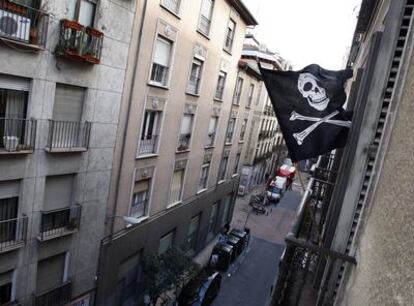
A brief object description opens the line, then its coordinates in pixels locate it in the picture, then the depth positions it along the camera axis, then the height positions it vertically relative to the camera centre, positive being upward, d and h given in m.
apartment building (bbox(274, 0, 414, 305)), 2.68 -0.57
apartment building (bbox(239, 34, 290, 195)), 28.73 -0.93
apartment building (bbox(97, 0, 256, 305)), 12.67 -1.34
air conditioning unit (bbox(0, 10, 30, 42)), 7.95 +0.88
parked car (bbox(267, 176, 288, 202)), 35.81 -6.81
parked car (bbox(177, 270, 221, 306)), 15.90 -7.93
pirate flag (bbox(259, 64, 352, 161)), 5.29 +0.21
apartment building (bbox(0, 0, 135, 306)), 8.66 -1.55
